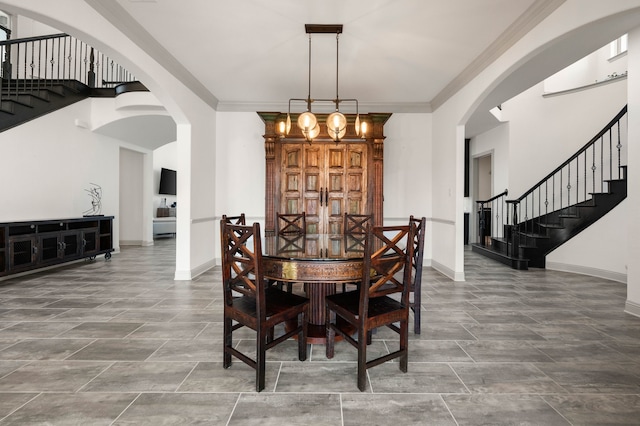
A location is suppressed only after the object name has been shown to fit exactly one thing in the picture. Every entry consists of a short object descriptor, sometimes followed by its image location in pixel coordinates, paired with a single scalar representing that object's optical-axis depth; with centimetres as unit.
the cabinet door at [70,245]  474
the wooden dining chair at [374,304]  173
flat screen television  920
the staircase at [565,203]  462
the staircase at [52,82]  442
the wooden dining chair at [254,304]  171
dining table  189
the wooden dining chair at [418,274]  249
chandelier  295
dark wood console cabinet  399
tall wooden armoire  486
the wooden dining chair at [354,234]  233
